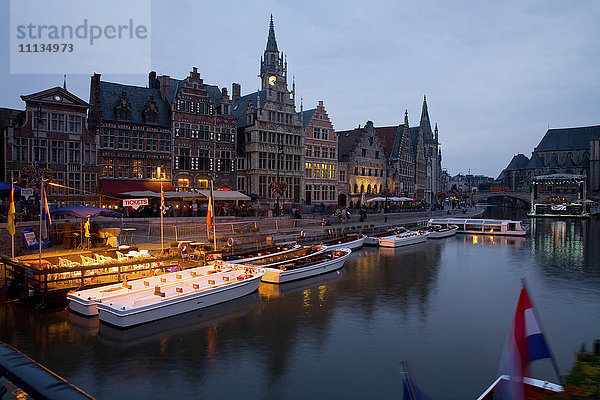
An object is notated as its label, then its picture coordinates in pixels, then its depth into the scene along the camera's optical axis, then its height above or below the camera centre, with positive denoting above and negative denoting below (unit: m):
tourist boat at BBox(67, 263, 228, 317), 15.12 -3.62
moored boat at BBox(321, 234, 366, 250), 31.17 -3.63
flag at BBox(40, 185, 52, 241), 17.67 -1.00
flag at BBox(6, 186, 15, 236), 17.27 -1.00
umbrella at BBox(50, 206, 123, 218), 21.44 -0.82
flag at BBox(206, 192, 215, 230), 21.88 -1.07
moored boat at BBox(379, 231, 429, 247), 36.34 -3.91
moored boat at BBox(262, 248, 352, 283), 21.67 -3.90
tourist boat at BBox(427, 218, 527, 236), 48.94 -3.65
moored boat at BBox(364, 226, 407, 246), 36.91 -3.70
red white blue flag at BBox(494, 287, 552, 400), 6.26 -2.26
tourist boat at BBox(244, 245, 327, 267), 23.28 -3.63
